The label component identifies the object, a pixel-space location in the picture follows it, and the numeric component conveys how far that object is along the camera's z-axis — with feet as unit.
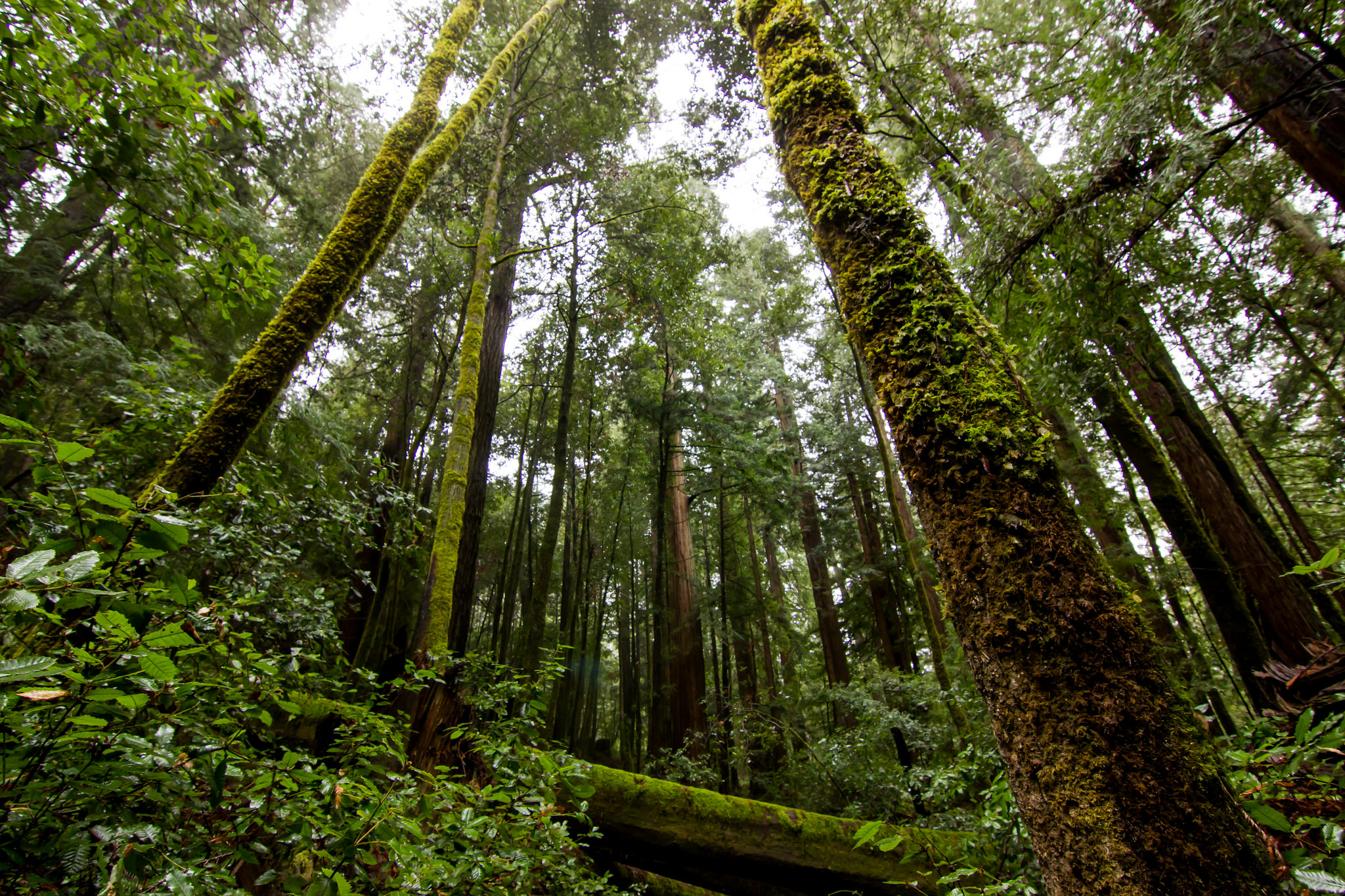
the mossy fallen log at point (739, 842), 13.89
